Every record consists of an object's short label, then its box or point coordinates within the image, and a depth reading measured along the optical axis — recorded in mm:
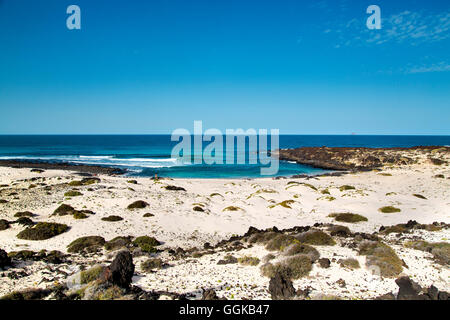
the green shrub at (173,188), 34322
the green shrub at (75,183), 32438
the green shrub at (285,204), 26508
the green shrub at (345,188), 33784
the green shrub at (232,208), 25547
